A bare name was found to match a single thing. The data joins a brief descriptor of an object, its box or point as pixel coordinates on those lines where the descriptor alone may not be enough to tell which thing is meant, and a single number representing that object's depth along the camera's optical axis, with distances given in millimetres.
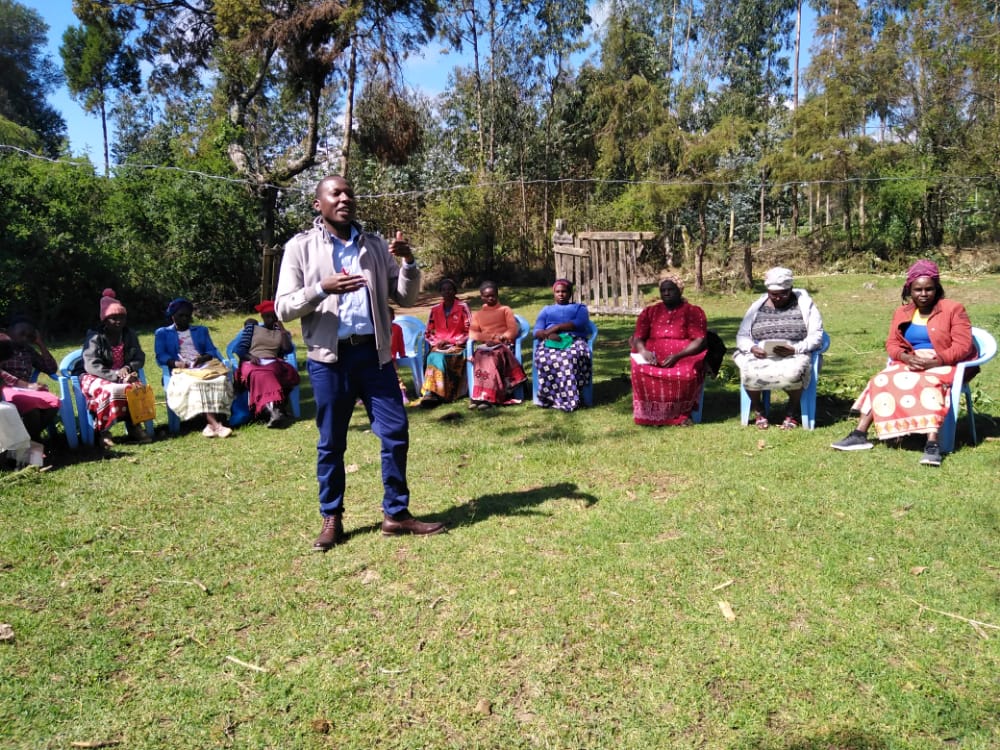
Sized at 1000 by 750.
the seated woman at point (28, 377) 5862
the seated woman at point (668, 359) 6434
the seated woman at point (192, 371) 6770
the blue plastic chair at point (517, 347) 7703
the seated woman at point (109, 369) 6340
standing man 3832
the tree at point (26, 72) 40562
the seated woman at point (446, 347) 7746
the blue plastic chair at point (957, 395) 5270
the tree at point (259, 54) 16891
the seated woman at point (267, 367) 7055
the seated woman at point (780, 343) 6027
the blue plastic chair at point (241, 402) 7140
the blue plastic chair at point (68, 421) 6230
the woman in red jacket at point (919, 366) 5234
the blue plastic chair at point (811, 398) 6082
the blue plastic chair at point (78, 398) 6273
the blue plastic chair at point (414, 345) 8070
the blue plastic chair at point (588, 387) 7375
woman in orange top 7449
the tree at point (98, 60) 20203
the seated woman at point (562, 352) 7199
